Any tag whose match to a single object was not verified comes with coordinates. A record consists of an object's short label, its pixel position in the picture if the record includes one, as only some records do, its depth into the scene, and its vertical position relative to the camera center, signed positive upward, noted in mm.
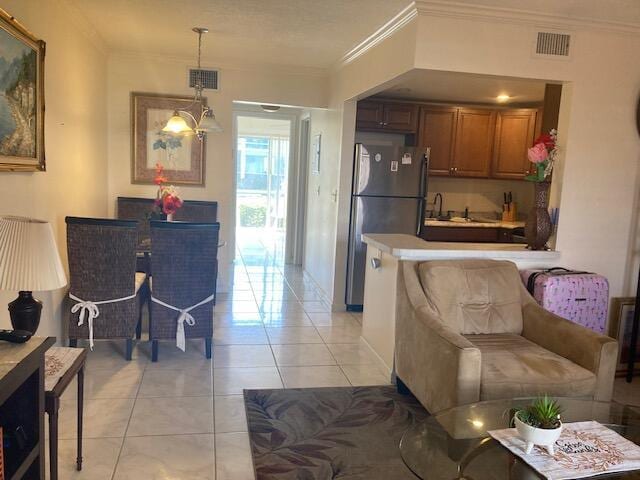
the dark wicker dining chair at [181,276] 3422 -674
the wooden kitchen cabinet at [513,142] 5785 +610
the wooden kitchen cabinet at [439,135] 5699 +633
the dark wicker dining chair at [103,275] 3287 -667
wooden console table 1577 -805
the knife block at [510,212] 6207 -213
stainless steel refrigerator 4934 -77
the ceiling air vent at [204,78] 5250 +1048
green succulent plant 1716 -747
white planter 1698 -801
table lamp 1738 -300
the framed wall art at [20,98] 2426 +377
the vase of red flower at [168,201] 4070 -189
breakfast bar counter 3244 -466
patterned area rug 2402 -1320
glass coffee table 1688 -904
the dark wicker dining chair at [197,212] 5117 -324
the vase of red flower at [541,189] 3486 +51
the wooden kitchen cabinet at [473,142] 5840 +585
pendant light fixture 4214 +468
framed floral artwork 5203 +345
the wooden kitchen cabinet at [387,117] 5441 +780
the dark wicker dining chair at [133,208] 5090 -310
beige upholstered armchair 2475 -817
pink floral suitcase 3291 -628
